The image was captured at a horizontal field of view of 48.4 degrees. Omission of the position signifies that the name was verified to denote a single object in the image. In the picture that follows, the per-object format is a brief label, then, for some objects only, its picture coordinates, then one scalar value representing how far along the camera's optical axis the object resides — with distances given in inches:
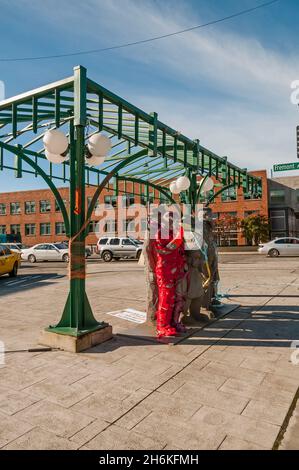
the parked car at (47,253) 1009.5
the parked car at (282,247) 976.9
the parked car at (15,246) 1130.7
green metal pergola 187.3
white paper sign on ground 252.7
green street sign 924.5
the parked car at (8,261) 560.1
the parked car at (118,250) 980.4
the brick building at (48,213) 1594.5
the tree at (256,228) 1464.1
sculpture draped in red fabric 209.2
